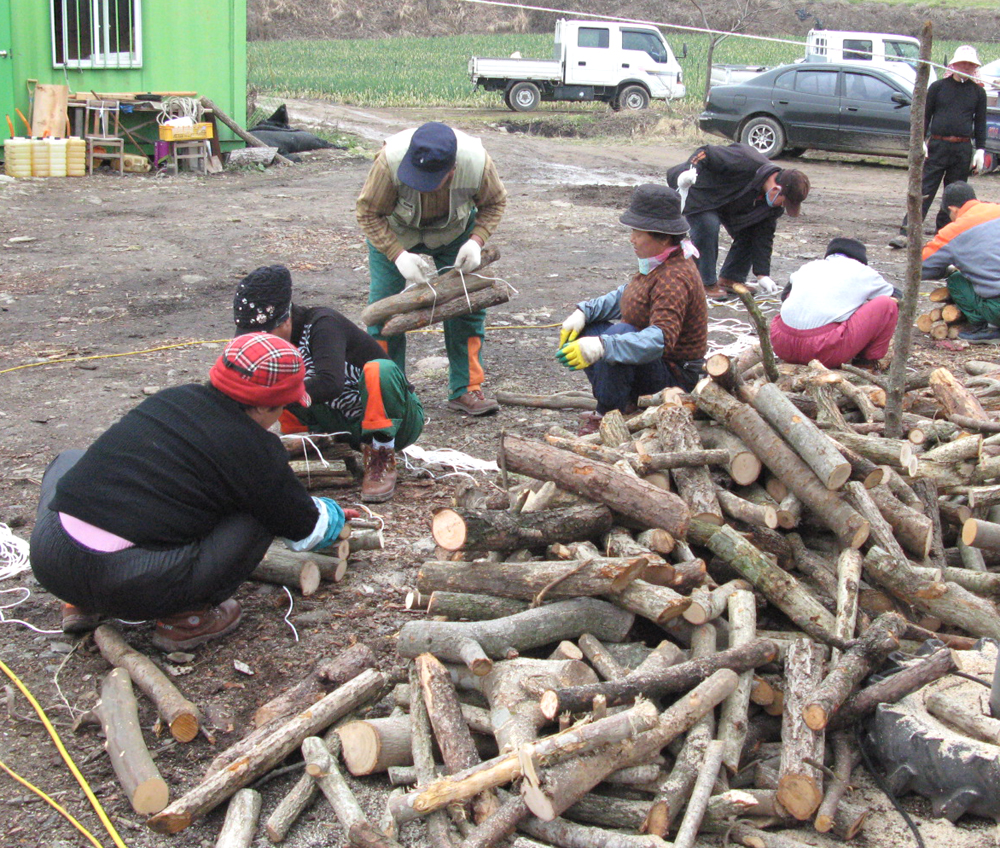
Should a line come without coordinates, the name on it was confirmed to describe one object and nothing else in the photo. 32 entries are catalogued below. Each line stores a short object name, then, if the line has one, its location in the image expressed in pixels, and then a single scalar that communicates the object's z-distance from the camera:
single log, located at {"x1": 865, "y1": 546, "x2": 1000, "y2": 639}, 3.46
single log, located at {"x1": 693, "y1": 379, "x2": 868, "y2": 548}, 3.59
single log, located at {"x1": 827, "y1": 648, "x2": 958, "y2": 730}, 2.97
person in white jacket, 5.75
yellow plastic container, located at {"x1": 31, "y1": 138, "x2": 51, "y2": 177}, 12.91
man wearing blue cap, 5.17
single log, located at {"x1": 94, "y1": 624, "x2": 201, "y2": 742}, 3.08
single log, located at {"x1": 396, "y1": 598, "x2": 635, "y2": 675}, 3.14
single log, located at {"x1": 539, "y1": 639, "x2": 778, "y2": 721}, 2.81
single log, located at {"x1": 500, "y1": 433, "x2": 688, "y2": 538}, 3.52
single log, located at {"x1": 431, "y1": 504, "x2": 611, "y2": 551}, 3.40
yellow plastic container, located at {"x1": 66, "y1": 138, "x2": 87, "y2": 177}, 13.28
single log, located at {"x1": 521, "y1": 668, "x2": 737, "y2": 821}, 2.57
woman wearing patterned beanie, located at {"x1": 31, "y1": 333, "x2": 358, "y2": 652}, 3.28
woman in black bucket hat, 4.79
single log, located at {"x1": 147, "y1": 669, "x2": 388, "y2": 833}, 2.75
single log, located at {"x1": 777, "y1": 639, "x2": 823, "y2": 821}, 2.67
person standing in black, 9.90
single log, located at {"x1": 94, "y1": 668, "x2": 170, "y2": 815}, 2.81
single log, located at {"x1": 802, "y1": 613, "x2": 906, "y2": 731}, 2.79
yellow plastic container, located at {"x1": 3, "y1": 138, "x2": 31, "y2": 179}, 12.75
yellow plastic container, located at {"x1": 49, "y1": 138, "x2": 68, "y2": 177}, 13.02
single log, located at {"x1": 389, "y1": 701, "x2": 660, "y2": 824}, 2.62
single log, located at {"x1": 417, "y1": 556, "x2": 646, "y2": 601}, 3.17
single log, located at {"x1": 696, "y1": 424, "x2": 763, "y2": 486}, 3.98
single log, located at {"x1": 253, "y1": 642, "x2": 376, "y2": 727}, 3.15
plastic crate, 13.80
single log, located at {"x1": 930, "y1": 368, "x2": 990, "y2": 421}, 4.88
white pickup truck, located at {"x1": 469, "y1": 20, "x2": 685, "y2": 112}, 21.88
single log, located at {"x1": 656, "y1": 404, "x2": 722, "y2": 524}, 3.71
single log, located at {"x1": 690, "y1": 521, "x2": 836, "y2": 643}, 3.35
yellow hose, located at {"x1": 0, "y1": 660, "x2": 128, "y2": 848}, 2.77
